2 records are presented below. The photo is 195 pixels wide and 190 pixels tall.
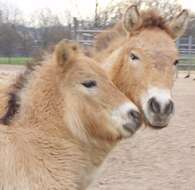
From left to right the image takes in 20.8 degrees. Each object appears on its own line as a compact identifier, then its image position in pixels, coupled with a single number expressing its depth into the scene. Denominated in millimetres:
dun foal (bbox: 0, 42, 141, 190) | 4035
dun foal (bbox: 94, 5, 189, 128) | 4910
